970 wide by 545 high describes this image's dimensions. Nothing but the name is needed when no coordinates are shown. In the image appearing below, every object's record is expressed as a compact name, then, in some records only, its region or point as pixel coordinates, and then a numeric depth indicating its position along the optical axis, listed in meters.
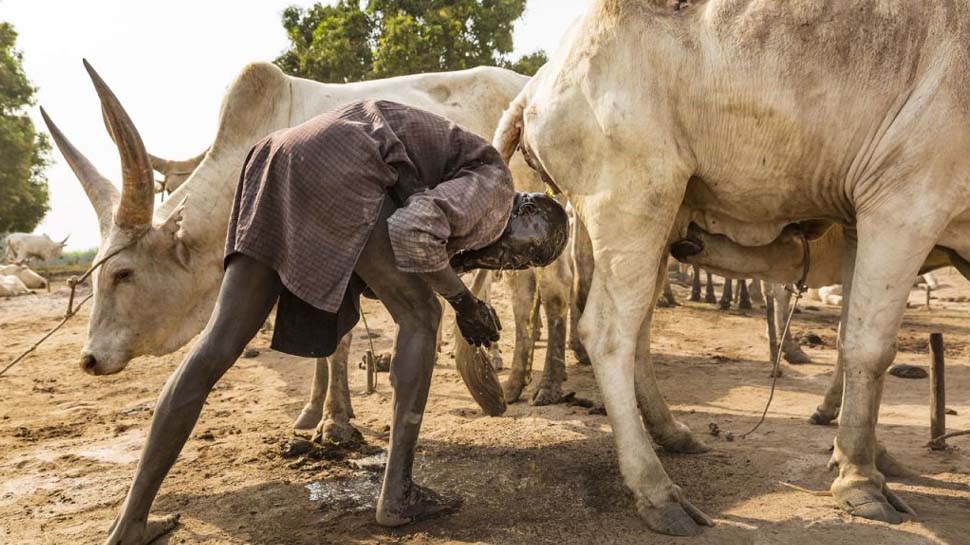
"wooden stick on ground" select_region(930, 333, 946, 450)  4.52
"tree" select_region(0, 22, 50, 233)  23.34
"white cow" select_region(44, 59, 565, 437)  4.62
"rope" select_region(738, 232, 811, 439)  4.49
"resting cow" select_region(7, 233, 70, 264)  24.38
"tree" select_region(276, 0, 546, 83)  17.00
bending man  2.98
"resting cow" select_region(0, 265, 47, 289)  18.90
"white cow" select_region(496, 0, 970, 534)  3.41
